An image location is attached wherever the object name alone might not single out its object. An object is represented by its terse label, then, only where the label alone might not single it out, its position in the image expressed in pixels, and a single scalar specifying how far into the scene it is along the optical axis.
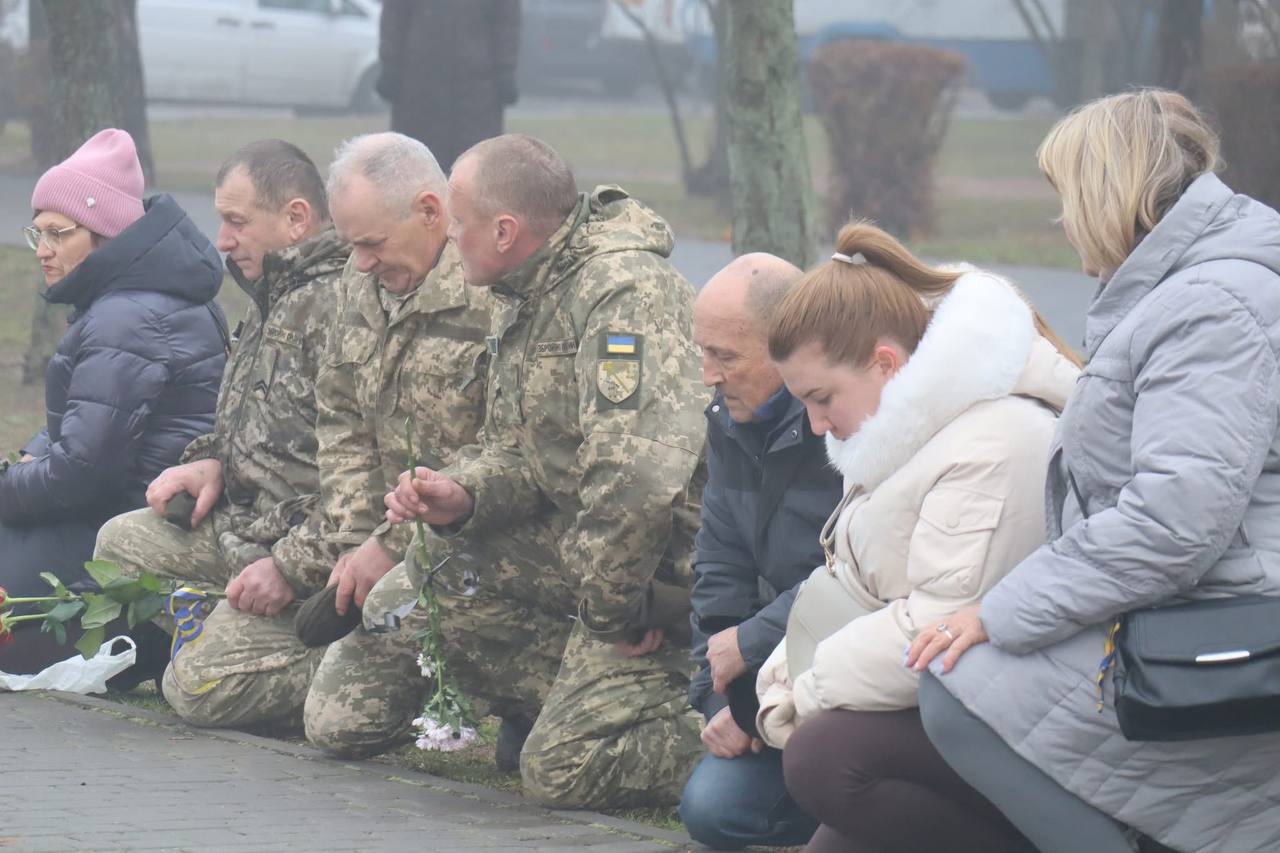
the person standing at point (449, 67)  24.32
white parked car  47.43
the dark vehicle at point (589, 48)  56.88
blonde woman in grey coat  6.65
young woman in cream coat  7.47
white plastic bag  11.89
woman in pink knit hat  11.77
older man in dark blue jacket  8.61
